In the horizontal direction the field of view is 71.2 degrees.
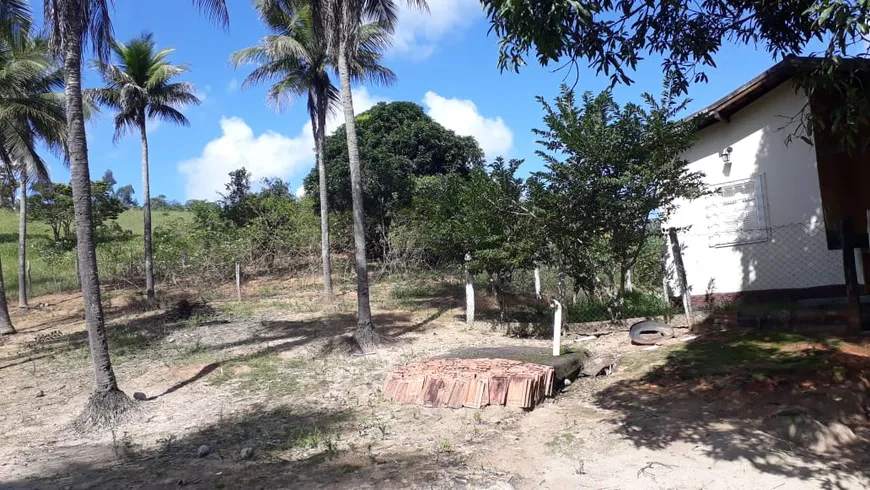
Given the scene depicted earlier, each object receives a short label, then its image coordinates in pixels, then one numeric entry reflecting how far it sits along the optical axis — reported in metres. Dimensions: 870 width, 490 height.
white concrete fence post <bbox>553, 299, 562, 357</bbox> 8.36
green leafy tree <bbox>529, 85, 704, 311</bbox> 9.70
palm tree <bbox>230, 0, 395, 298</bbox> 15.57
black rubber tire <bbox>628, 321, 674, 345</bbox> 9.05
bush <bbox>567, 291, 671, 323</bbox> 10.74
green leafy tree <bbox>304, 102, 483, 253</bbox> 23.09
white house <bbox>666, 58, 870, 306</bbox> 9.72
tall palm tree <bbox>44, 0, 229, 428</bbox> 7.84
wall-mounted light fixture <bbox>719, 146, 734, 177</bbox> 10.70
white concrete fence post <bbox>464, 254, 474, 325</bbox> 12.68
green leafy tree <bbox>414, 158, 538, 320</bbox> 10.92
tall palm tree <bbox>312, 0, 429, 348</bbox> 10.70
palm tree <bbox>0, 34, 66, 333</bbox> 15.04
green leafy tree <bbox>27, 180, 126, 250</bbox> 25.25
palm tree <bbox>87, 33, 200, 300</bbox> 17.36
